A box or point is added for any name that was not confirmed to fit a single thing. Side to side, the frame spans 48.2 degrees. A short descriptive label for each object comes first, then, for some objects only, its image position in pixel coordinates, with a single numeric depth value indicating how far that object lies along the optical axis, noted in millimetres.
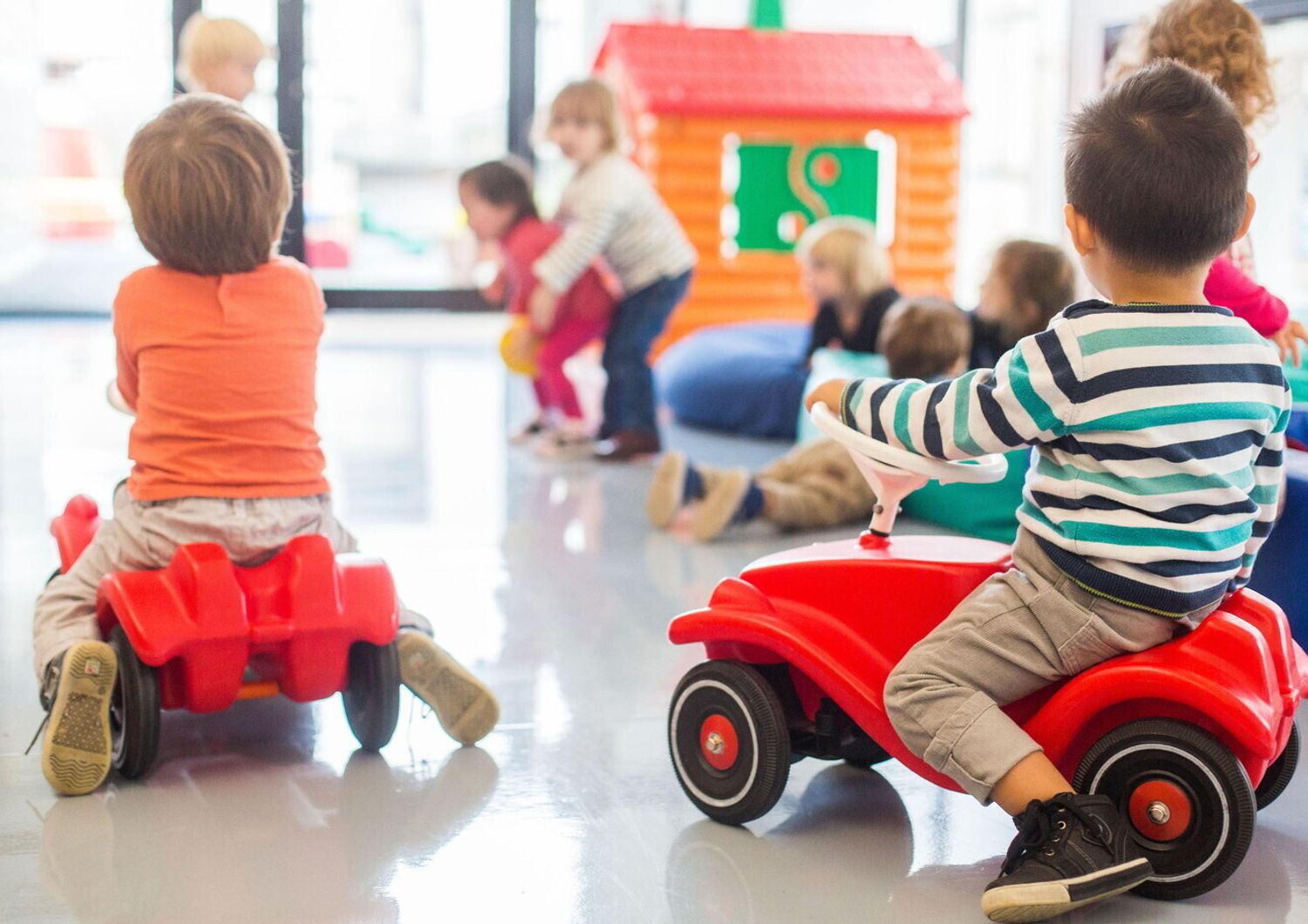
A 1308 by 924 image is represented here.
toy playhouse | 5230
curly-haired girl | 2002
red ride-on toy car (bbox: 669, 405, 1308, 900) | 1314
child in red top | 3889
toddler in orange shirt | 1689
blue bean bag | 3955
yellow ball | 3934
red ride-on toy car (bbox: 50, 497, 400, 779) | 1572
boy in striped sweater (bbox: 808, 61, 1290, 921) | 1326
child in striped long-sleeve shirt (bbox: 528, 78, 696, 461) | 3736
